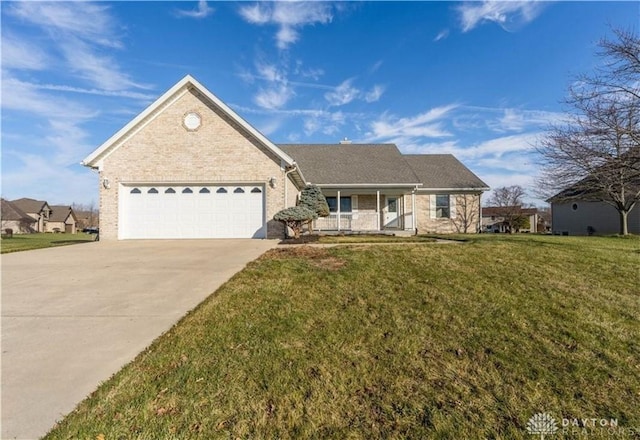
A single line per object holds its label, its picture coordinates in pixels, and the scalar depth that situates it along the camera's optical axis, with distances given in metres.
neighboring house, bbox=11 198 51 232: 55.66
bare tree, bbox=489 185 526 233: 29.03
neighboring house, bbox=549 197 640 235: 21.89
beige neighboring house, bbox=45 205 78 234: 60.84
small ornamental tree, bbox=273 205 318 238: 12.36
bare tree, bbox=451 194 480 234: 20.02
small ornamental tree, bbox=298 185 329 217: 14.41
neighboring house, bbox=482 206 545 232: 32.88
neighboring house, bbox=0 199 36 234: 46.91
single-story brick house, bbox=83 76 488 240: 13.13
